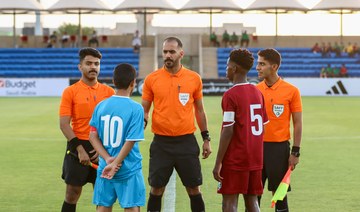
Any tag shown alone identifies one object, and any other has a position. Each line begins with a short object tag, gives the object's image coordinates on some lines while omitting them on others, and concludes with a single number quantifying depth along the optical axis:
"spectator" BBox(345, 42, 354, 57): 55.34
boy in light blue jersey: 6.85
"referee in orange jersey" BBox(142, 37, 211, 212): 8.28
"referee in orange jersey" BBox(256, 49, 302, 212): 8.31
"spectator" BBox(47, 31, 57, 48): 58.30
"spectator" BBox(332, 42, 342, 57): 55.03
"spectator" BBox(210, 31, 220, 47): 58.13
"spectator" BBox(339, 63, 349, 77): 48.38
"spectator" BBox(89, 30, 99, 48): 57.34
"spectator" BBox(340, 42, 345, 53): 55.81
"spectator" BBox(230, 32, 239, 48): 58.28
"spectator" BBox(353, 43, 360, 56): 55.44
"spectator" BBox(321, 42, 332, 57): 55.25
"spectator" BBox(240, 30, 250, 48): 57.34
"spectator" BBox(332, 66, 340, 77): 48.33
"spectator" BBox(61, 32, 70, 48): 59.04
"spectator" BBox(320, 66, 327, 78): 48.11
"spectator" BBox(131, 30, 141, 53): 56.59
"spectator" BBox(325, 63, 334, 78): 48.37
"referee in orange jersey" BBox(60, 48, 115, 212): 7.90
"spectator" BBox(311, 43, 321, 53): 56.06
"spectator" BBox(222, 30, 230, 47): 58.03
